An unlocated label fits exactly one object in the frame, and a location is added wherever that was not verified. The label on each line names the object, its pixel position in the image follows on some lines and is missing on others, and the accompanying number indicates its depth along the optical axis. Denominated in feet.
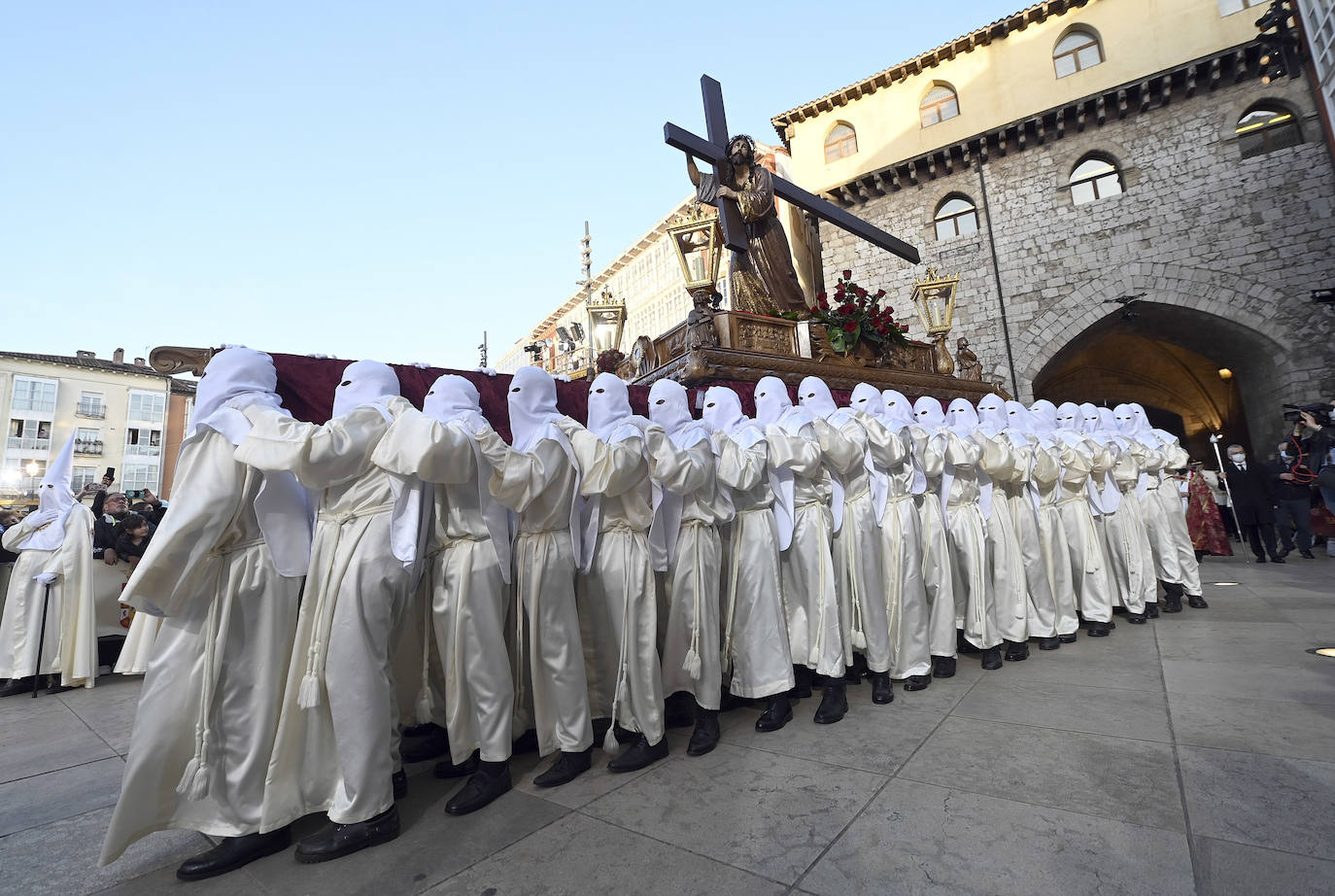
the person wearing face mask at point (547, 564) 8.71
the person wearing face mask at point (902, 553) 12.56
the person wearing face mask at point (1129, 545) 18.19
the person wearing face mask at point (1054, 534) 15.81
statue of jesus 23.70
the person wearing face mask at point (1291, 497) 29.99
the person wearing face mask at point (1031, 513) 15.29
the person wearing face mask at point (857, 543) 11.94
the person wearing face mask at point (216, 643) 6.97
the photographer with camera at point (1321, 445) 26.50
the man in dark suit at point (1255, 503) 30.60
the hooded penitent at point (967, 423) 15.23
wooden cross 22.85
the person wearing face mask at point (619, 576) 9.47
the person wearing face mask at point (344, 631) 7.26
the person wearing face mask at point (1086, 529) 16.62
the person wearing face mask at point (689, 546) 9.97
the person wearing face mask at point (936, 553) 13.37
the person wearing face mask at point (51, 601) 17.52
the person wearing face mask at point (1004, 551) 14.44
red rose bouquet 22.90
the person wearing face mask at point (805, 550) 11.46
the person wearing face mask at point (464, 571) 7.95
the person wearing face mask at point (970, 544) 13.91
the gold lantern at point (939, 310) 28.40
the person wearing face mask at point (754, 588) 10.80
